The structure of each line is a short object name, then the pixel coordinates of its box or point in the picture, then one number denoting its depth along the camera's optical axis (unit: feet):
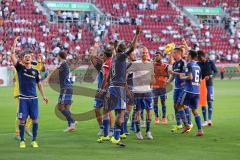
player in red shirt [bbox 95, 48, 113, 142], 46.91
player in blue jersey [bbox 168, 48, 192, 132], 52.95
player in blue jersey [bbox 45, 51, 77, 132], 53.98
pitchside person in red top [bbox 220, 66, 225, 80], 173.82
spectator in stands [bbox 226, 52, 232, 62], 187.60
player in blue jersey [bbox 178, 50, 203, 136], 51.08
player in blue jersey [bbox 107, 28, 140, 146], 44.37
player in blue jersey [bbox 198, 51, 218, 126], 59.16
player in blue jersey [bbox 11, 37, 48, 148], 44.11
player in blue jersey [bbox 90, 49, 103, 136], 49.39
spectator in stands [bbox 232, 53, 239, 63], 188.65
